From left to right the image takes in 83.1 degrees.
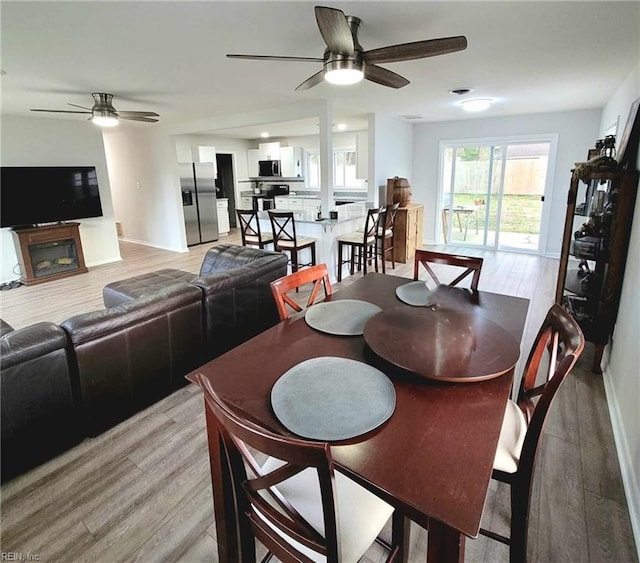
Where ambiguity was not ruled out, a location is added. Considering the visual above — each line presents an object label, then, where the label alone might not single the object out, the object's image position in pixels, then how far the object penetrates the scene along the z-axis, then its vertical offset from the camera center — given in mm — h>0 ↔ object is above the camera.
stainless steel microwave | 9266 +608
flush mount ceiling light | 4590 +1054
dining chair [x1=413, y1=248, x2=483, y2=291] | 2298 -464
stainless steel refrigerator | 7402 -185
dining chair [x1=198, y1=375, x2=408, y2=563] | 791 -907
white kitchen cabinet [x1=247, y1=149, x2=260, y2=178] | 9636 +762
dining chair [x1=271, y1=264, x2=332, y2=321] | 1895 -506
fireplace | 5199 -847
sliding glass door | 6219 -54
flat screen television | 5105 +9
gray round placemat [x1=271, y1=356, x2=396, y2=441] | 1034 -644
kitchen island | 4867 -520
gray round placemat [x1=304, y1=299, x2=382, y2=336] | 1654 -602
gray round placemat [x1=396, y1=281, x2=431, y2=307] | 1935 -575
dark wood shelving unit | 2572 -476
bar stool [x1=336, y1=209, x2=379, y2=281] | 4671 -675
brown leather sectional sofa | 1796 -948
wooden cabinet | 5938 -688
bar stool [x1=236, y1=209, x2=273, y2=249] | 4703 -585
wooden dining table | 833 -668
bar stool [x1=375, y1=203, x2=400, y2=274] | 4773 -476
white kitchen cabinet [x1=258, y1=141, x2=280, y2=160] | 9227 +1028
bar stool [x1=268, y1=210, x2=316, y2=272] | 4363 -648
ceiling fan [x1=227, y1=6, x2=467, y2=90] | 1785 +765
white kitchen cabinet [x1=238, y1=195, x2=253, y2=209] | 9609 -262
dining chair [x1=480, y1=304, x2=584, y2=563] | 1145 -893
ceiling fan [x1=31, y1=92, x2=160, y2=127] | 3971 +891
